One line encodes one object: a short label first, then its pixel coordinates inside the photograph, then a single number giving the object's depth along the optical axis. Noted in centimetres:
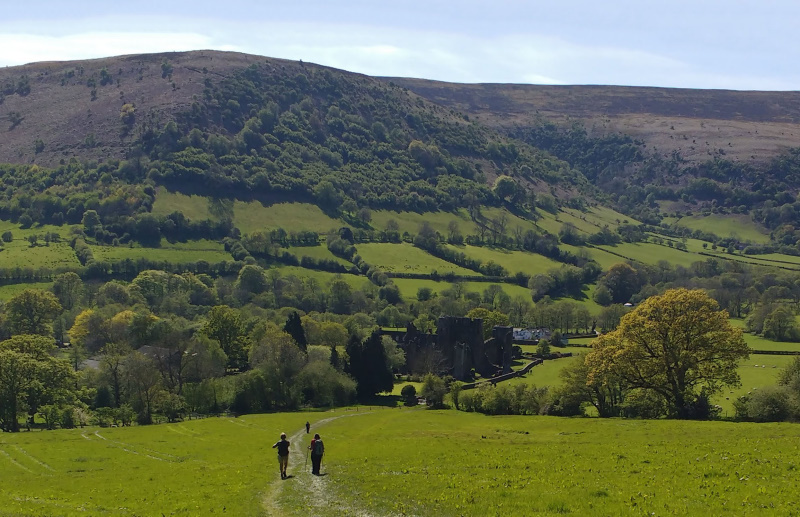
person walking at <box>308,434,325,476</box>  3416
